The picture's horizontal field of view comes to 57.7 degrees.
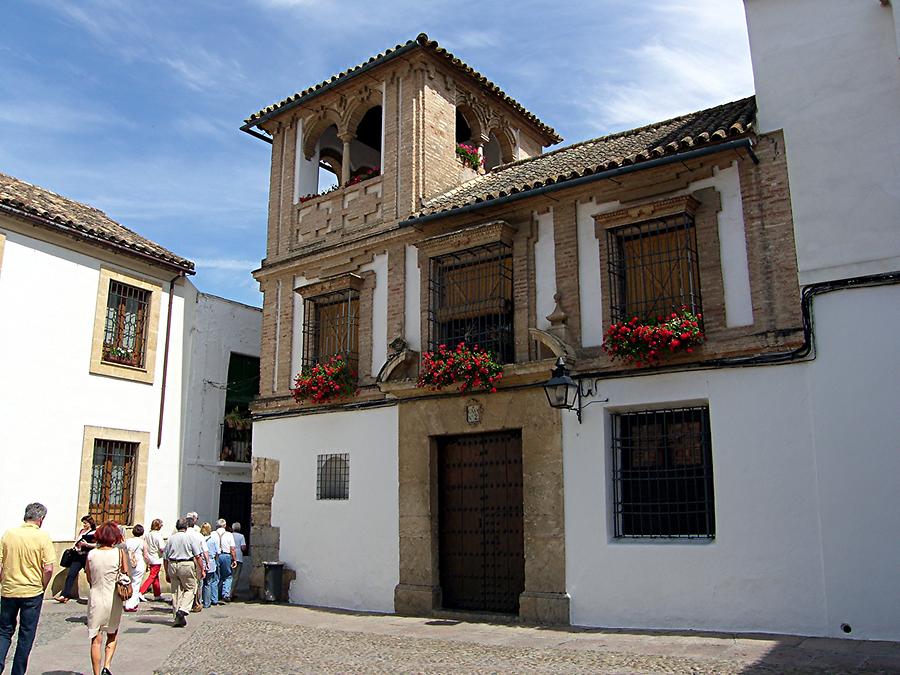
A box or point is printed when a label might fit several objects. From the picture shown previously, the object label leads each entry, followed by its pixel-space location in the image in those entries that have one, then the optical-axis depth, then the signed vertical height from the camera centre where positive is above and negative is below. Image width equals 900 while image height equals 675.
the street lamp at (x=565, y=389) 9.77 +1.38
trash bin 13.02 -1.22
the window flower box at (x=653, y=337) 9.45 +1.91
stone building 9.09 +1.57
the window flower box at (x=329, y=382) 12.70 +1.85
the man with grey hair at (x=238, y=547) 13.55 -0.73
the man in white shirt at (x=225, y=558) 12.96 -0.87
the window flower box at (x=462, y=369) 10.91 +1.78
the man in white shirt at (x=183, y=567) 10.84 -0.84
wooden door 10.97 -0.25
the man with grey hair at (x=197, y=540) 11.09 -0.49
